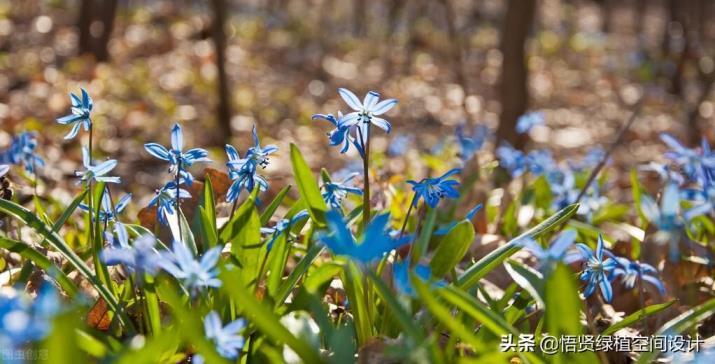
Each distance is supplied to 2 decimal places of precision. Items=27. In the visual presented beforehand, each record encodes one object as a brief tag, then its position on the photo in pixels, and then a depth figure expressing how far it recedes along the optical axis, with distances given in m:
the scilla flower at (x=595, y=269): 0.82
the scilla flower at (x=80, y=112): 0.83
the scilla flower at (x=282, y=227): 0.83
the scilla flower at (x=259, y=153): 0.83
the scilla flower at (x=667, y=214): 0.77
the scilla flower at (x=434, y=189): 0.83
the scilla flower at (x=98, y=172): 0.82
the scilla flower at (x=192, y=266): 0.74
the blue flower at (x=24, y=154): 1.00
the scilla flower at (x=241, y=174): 0.83
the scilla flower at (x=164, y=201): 0.84
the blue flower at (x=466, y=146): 1.16
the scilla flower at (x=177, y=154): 0.82
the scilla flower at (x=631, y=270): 0.86
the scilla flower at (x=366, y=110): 0.82
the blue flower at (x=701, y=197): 0.87
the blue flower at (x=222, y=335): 0.74
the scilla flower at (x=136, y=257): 0.73
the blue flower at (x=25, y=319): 0.67
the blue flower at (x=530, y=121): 1.26
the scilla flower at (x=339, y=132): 0.82
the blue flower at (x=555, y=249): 0.73
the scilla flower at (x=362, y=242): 0.72
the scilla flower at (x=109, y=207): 0.85
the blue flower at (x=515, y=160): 1.14
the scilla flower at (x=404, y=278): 0.75
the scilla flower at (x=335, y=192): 0.86
